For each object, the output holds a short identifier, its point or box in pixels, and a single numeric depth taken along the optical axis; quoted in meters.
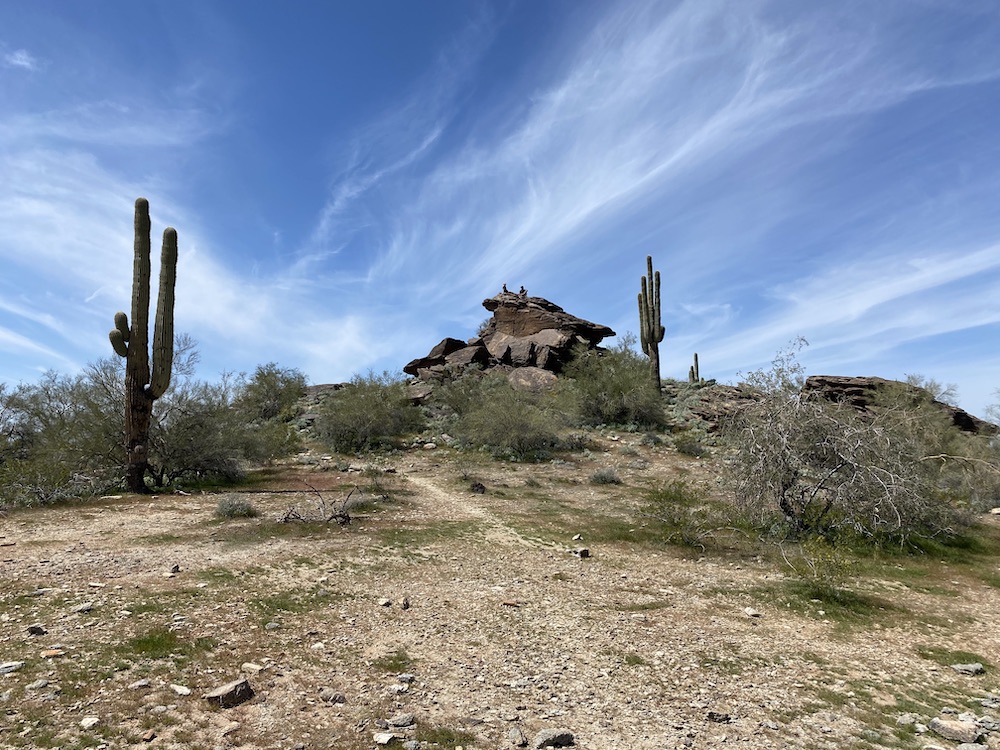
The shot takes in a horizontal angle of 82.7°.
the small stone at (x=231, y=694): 4.37
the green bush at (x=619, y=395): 26.75
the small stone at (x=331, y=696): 4.62
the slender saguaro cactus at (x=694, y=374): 40.46
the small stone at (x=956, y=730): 4.36
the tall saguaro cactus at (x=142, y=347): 14.13
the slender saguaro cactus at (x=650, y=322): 28.84
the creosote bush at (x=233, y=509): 11.66
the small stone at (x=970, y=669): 5.71
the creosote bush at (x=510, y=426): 22.22
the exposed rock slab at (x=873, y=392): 25.45
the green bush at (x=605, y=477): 17.08
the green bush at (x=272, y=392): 32.84
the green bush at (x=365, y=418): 24.77
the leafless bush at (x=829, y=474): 10.62
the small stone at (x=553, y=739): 4.16
